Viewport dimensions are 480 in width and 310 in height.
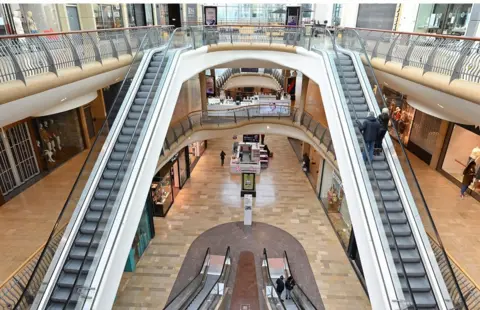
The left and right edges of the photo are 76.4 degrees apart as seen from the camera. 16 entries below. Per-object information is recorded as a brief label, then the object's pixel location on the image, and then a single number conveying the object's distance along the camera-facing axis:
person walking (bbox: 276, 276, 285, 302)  9.78
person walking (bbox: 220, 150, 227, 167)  18.86
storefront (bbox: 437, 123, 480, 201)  10.48
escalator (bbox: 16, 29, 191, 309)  4.92
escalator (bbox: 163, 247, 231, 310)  9.31
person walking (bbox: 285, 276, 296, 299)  9.75
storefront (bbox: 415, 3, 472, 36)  9.83
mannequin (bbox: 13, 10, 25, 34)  9.68
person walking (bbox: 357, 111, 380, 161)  6.20
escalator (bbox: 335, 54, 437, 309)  4.88
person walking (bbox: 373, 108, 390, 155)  6.21
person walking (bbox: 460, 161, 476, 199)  9.69
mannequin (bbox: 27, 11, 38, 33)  10.03
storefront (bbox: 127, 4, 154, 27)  16.25
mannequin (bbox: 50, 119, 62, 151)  12.16
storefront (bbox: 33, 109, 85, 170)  11.43
